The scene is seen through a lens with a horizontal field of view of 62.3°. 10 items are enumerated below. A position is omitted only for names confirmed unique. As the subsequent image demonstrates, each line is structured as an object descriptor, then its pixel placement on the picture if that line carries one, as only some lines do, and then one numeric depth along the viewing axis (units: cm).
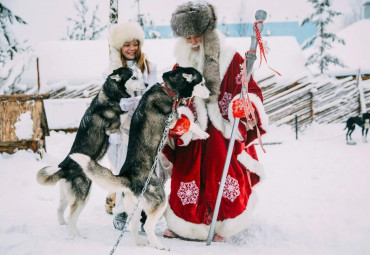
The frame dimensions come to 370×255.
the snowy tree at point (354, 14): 2260
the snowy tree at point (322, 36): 1377
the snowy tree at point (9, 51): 838
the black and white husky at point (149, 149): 244
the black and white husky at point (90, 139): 277
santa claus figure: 289
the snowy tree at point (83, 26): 2045
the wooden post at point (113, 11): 538
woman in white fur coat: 313
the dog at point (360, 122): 877
